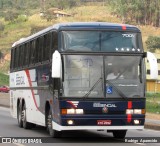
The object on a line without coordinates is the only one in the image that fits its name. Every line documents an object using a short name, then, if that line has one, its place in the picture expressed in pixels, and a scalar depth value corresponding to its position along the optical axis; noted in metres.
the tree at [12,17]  197.12
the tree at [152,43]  149.00
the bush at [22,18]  192.62
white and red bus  17.16
